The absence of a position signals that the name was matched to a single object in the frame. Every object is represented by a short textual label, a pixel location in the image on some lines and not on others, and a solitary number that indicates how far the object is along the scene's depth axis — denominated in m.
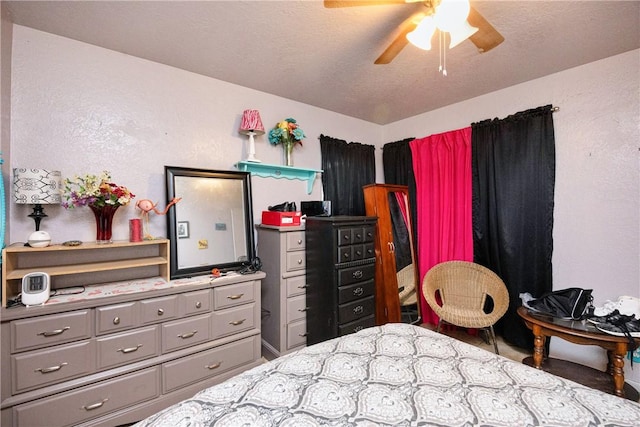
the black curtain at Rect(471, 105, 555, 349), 2.46
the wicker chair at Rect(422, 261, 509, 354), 2.44
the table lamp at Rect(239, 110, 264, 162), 2.47
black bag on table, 2.03
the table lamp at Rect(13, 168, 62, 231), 1.61
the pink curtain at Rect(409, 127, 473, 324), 2.95
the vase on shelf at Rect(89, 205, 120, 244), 1.90
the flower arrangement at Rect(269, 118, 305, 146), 2.73
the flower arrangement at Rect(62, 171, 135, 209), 1.82
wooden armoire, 2.89
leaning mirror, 2.15
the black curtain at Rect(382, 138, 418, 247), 3.37
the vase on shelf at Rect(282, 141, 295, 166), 2.81
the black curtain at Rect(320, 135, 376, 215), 3.23
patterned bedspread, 0.84
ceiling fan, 1.27
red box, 2.42
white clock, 1.50
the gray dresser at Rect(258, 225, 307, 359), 2.38
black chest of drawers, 2.28
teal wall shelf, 2.62
